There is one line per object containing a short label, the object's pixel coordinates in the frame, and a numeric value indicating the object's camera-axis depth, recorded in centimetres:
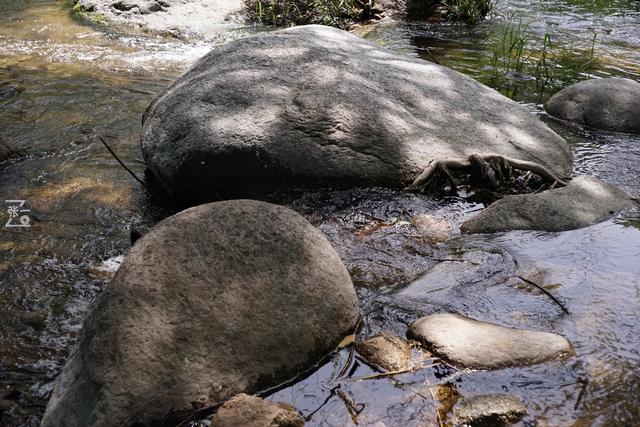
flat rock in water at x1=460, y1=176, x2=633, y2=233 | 395
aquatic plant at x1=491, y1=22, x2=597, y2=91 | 708
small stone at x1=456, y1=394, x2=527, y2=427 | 244
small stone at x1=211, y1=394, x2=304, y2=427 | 230
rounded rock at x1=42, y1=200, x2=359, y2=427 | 238
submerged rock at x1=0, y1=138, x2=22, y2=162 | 499
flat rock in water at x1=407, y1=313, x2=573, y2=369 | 274
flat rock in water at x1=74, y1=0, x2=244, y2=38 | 958
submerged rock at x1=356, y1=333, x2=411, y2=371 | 277
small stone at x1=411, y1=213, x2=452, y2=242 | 395
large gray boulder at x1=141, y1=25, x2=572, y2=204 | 424
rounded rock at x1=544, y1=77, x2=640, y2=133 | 576
